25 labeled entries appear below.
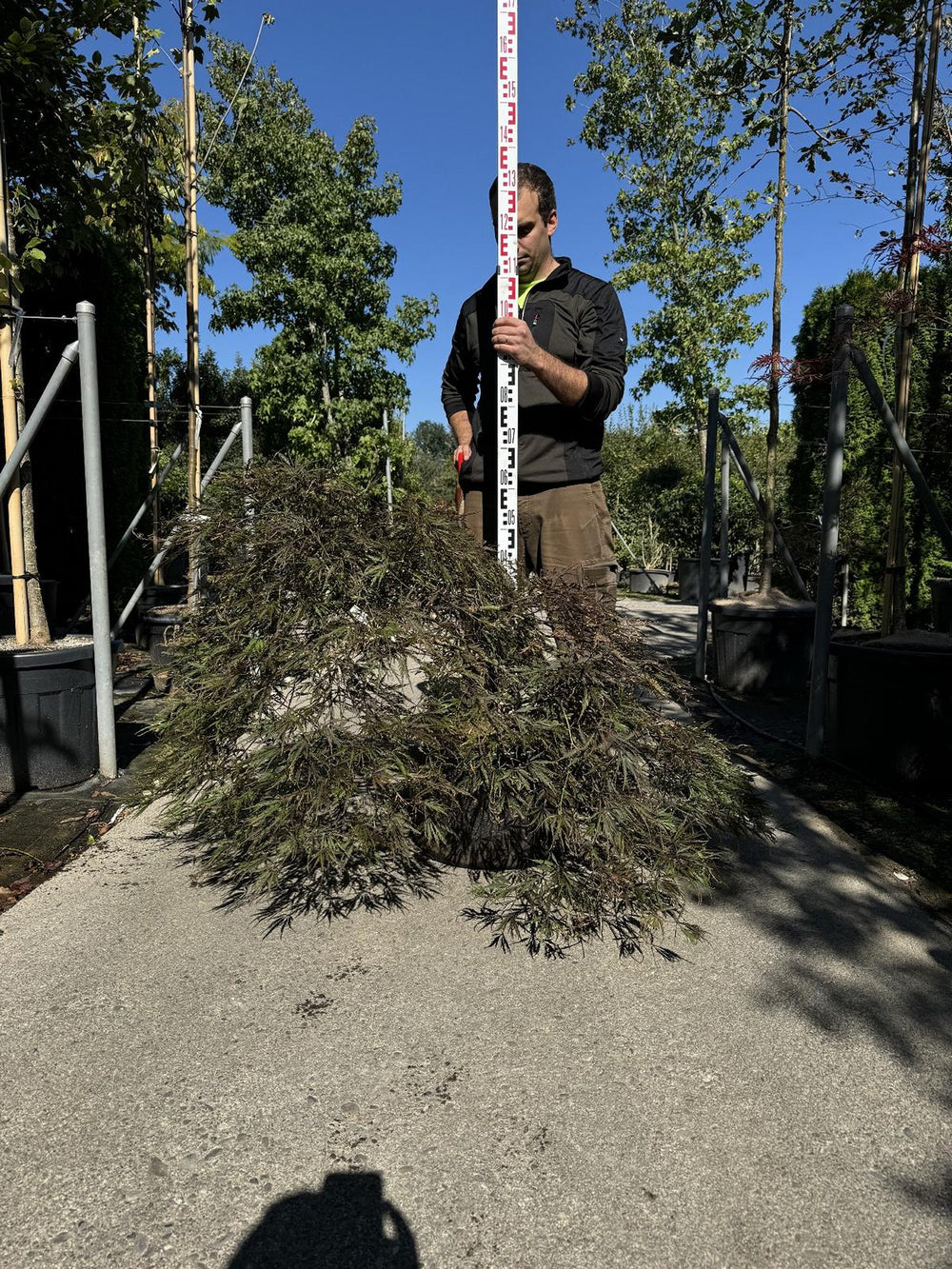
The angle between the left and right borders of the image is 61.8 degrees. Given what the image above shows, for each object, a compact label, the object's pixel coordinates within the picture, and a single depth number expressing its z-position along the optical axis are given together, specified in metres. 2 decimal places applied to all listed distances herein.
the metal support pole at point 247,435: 6.70
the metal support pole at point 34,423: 3.57
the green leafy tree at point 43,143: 4.03
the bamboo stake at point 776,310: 6.62
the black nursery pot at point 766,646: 6.22
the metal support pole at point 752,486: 6.11
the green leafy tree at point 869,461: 7.66
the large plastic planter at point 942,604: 6.75
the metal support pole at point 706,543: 6.68
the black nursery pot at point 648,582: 17.53
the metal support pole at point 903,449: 3.95
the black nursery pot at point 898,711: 3.66
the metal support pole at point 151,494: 4.95
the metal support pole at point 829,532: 4.18
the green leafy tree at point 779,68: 5.05
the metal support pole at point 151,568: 5.18
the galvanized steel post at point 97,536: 3.77
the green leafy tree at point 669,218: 14.93
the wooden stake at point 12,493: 3.96
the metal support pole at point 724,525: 7.21
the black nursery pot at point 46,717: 3.64
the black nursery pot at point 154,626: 6.38
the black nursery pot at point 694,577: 15.45
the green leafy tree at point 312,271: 18.98
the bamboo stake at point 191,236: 6.77
